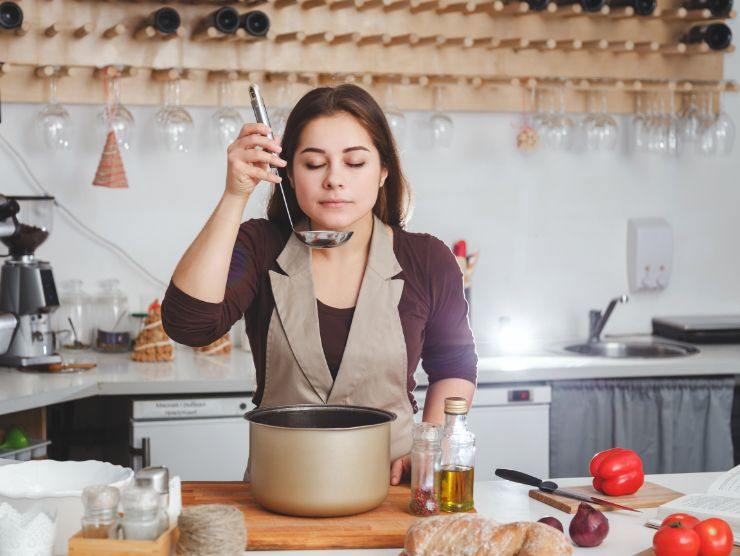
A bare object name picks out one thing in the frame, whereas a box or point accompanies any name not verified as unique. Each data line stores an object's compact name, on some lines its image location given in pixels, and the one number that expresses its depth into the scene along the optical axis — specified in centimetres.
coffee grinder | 310
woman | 187
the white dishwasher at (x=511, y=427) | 316
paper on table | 153
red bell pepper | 174
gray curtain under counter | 324
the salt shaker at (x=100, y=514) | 123
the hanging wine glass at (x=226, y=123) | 336
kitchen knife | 167
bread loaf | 129
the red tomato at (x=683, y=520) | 142
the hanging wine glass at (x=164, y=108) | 334
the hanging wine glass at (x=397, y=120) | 335
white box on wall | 396
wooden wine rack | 340
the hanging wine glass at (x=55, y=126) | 321
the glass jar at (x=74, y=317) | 347
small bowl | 146
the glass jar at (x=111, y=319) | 343
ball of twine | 124
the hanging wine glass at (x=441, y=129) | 355
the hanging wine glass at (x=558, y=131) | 354
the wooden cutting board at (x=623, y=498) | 167
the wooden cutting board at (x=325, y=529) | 143
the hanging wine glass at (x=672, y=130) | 373
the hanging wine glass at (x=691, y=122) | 371
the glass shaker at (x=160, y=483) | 124
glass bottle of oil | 154
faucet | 371
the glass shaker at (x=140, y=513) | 123
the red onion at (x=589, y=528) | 146
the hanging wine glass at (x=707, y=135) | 370
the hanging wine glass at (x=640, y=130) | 372
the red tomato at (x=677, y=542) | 137
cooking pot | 144
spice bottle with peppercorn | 154
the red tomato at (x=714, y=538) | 140
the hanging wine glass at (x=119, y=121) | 329
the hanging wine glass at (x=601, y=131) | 360
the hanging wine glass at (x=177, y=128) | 331
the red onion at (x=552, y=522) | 145
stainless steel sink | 368
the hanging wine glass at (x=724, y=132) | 369
